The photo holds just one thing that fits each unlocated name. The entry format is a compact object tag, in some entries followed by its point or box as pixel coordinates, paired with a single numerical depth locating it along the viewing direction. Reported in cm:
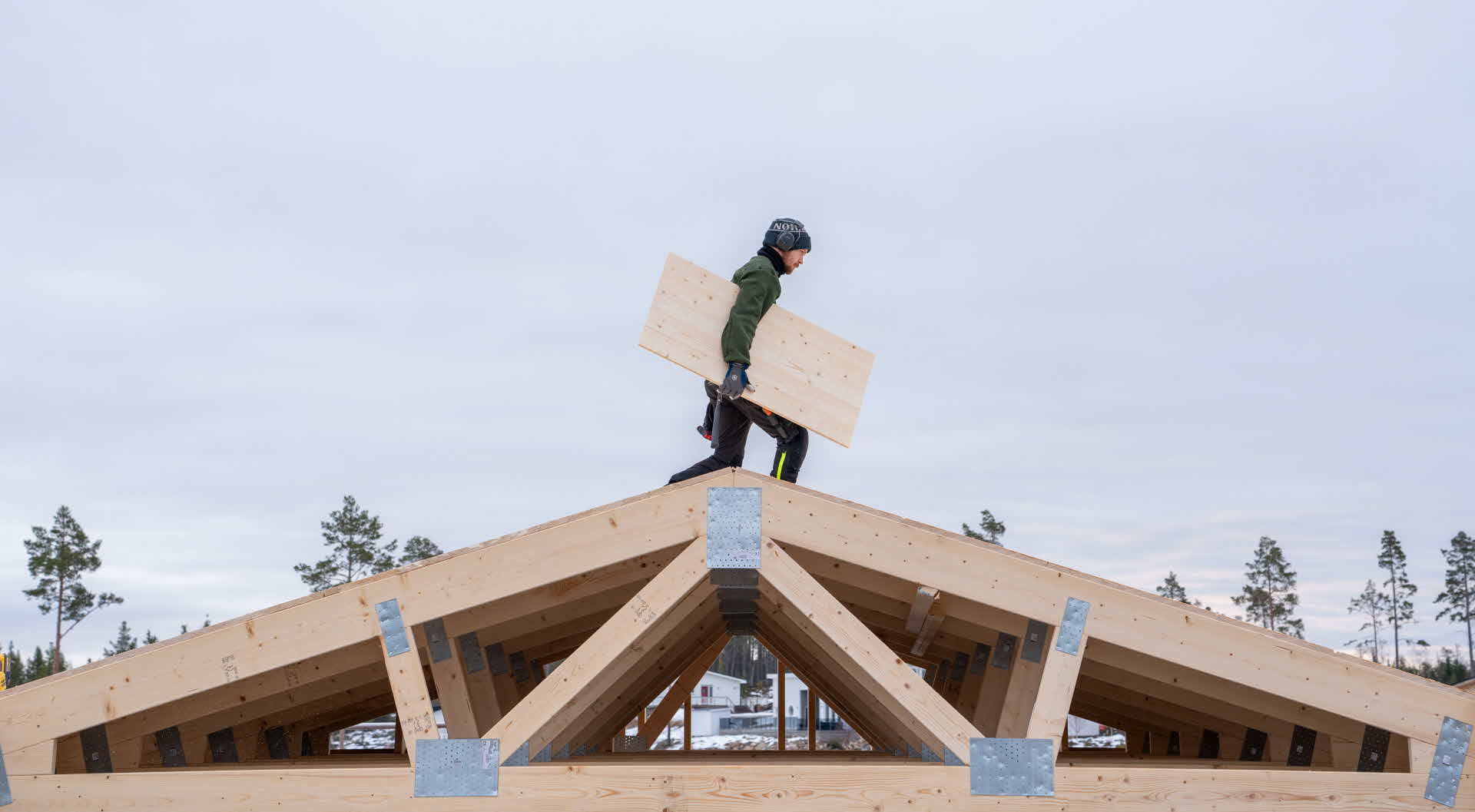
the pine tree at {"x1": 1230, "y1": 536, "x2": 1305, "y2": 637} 4388
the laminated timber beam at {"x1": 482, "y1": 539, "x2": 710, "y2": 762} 550
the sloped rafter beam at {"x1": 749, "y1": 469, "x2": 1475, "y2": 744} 559
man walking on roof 608
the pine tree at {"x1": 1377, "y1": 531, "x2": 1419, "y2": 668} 4728
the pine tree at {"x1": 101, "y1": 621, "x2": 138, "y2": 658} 5828
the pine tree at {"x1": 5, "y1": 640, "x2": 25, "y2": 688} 4350
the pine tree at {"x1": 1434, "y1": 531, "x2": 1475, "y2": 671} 4438
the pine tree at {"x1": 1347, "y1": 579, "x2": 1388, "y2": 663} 4872
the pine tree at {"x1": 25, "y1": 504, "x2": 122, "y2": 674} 3747
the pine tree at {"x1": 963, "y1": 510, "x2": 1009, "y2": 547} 4306
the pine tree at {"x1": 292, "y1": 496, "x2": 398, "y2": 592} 3928
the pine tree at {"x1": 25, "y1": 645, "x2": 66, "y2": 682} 3694
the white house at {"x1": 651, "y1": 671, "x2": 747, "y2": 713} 6075
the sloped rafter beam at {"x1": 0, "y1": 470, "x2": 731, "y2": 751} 562
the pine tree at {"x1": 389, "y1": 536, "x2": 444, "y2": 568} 4281
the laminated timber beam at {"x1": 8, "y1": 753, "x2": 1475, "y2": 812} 550
